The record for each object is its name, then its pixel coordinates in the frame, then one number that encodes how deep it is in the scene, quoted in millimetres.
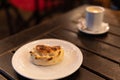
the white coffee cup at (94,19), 938
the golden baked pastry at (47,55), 673
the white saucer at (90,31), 941
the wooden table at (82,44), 678
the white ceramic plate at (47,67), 635
